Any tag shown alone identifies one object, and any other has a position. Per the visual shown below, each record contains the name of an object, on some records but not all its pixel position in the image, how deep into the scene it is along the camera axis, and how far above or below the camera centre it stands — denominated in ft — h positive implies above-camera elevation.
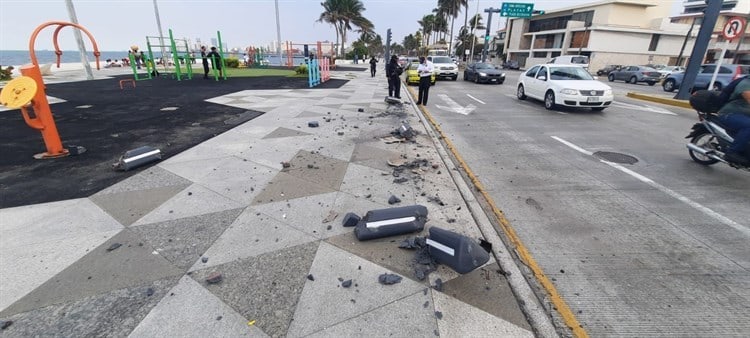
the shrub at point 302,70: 83.58 -4.62
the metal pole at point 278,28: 108.55 +7.39
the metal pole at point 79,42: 53.72 +0.47
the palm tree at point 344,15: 179.42 +19.73
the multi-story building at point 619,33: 162.30 +13.26
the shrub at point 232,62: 105.60 -3.95
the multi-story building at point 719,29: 158.92 +17.15
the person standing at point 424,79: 37.93 -2.77
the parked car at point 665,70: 94.55 -2.54
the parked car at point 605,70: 124.53 -4.02
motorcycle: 17.65 -4.44
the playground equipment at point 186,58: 61.82 -1.90
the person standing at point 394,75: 41.52 -2.63
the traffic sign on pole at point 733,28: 38.11 +3.95
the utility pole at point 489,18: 145.89 +16.36
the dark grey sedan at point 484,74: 72.13 -3.65
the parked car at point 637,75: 86.12 -3.66
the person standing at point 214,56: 64.78 -1.42
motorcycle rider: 16.49 -2.79
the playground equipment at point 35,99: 16.61 -2.75
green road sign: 136.67 +19.13
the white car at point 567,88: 36.04 -3.20
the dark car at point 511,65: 178.29 -4.18
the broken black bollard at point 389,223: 11.37 -5.70
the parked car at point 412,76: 70.28 -4.46
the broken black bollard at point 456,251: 9.27 -5.42
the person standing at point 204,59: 64.72 -2.04
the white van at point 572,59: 120.24 -0.18
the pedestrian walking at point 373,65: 89.35 -3.08
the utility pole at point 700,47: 41.24 +1.96
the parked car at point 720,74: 54.08 -1.78
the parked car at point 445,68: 78.18 -2.93
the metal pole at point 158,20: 86.59 +6.72
